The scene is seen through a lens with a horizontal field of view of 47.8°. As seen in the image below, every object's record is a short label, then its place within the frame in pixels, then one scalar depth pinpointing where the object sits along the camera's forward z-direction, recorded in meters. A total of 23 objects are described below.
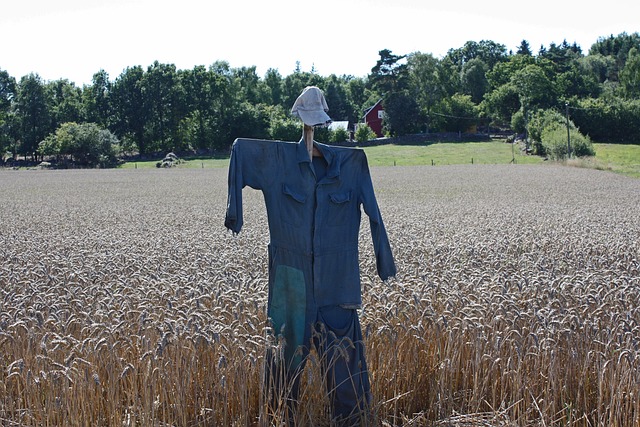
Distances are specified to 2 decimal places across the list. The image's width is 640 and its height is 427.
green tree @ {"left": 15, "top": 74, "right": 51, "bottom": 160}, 89.19
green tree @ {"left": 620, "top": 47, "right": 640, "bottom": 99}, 102.31
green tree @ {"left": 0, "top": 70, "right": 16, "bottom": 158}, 88.19
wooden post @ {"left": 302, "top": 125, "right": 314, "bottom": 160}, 5.22
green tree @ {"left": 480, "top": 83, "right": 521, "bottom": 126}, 95.19
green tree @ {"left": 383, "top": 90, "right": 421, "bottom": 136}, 98.81
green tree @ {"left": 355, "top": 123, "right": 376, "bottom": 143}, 93.25
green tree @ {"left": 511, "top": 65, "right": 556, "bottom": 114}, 90.75
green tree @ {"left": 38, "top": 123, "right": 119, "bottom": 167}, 77.69
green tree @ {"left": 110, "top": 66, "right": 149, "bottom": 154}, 92.88
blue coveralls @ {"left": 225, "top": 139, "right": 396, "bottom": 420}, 5.14
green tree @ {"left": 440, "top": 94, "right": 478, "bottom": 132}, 97.31
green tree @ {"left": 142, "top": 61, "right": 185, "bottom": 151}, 93.19
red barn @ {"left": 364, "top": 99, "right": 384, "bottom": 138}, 109.69
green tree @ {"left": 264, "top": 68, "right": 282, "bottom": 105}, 136.50
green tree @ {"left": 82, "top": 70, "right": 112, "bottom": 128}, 93.62
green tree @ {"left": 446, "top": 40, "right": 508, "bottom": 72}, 135.38
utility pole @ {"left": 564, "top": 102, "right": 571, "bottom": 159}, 61.01
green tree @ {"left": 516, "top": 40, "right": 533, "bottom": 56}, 140.50
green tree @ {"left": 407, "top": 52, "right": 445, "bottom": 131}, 101.12
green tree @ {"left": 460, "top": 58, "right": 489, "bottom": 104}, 112.29
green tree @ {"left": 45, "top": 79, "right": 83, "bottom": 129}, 93.62
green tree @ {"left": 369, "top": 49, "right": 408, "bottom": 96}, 106.44
